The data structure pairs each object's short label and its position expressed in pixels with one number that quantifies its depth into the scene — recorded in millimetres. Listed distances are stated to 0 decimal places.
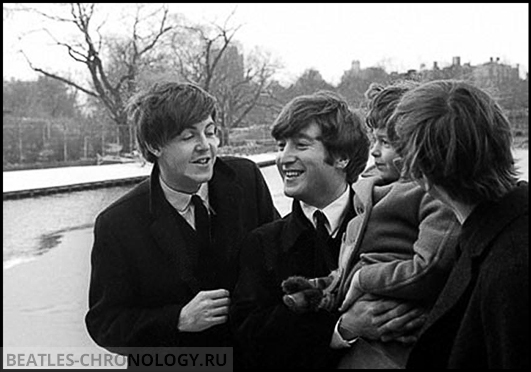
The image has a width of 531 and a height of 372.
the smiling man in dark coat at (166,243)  2031
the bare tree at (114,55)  27953
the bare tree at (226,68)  22312
